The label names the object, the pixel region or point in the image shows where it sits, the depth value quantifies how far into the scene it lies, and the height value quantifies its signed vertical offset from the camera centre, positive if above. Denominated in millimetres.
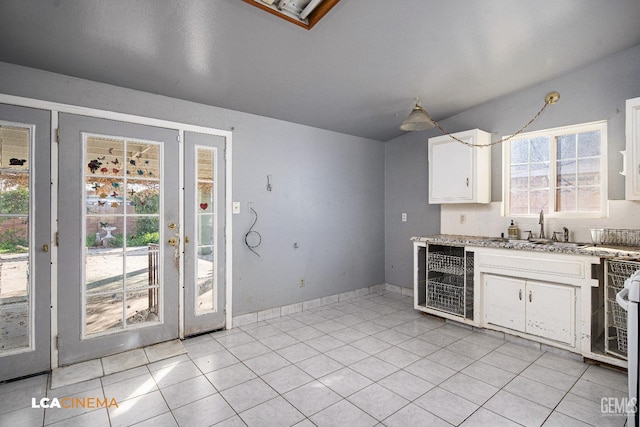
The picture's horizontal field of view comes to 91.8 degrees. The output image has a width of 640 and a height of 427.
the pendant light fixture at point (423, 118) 3133 +970
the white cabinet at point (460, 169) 3676 +540
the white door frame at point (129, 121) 2547 +445
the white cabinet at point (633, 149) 2604 +538
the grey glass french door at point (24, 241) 2398 -220
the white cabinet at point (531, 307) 2756 -904
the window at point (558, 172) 3176 +455
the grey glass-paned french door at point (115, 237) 2631 -217
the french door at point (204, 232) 3219 -209
